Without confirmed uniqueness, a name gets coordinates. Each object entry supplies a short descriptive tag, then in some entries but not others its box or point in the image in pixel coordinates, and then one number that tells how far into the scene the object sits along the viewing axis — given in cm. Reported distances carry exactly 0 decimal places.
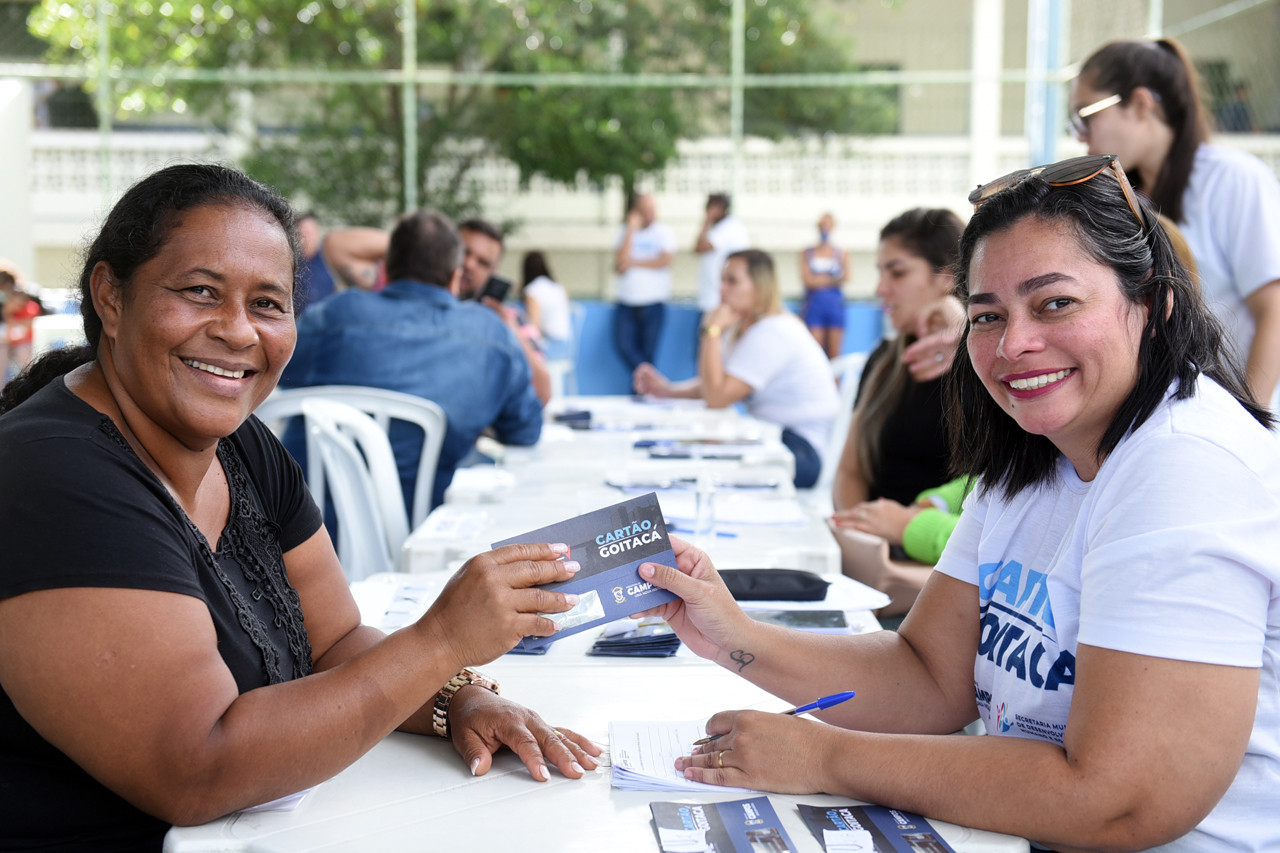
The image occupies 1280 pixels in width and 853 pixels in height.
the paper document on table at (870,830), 126
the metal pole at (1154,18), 814
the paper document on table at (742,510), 293
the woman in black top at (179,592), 121
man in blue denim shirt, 399
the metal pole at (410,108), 915
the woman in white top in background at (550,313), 951
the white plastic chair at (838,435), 527
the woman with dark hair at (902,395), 351
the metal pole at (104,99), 920
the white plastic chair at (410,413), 382
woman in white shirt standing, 327
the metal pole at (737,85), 924
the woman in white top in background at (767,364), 535
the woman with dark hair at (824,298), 1066
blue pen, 155
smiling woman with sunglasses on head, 125
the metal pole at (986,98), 1306
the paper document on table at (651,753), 142
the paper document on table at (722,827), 125
